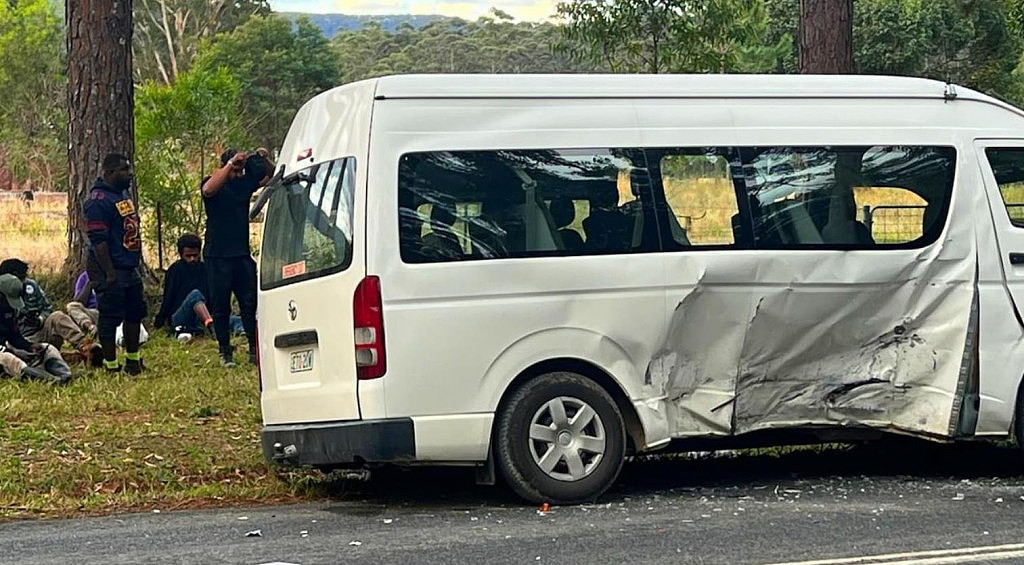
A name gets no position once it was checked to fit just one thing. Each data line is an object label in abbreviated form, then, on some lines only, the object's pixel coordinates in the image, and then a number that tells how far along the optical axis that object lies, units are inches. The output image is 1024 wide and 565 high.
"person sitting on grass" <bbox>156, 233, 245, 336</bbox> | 568.7
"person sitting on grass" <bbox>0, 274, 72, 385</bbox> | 451.8
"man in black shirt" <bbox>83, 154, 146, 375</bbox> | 455.5
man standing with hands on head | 481.4
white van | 288.2
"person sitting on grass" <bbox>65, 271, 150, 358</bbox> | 526.9
